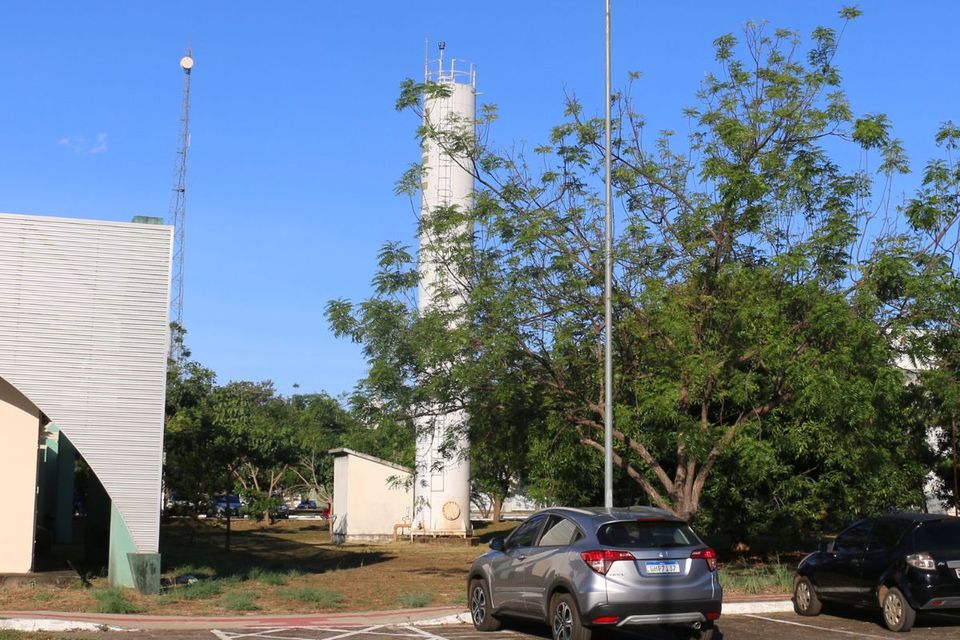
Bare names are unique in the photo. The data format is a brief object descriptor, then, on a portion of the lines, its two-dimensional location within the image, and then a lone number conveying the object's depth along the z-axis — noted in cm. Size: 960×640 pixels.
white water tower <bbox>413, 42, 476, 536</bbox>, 3938
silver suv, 1158
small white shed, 4412
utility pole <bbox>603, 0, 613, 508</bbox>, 1741
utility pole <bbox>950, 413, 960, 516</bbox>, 2963
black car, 1352
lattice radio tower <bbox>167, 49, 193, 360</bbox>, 6030
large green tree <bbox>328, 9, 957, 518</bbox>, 1848
